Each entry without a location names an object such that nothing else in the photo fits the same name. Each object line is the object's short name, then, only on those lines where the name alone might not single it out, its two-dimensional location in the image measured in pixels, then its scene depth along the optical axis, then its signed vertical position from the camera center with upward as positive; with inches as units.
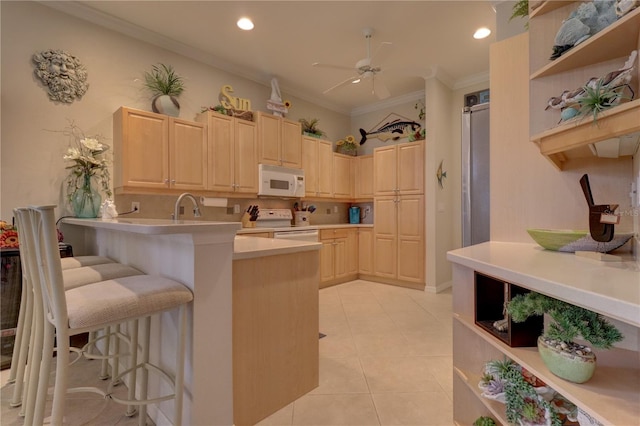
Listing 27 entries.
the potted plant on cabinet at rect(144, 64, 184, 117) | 117.3 +53.3
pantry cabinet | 161.3 -14.2
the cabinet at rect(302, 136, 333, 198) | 170.9 +29.4
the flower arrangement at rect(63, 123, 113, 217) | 99.1 +17.0
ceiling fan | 114.7 +58.7
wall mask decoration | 97.3 +49.0
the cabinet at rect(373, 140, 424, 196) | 161.5 +26.3
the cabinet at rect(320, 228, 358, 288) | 166.7 -24.9
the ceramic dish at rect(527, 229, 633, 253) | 42.8 -4.5
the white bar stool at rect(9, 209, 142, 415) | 52.4 -20.1
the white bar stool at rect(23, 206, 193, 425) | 39.4 -12.9
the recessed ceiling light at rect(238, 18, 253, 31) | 111.8 +75.3
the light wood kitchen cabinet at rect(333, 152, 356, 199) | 188.4 +26.0
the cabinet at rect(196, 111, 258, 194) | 129.1 +28.8
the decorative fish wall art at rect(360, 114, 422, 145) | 183.3 +56.8
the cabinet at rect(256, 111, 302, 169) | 146.0 +39.2
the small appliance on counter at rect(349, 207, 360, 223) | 206.5 -0.1
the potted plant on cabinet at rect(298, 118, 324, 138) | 177.5 +53.4
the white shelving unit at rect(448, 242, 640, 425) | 24.4 -16.2
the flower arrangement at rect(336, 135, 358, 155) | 197.5 +47.3
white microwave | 145.7 +17.8
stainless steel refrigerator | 88.7 +12.3
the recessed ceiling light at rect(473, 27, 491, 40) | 118.3 +75.4
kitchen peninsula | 48.6 -15.2
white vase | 116.8 +44.9
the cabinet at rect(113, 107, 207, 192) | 106.5 +25.2
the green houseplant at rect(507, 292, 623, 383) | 29.5 -12.9
